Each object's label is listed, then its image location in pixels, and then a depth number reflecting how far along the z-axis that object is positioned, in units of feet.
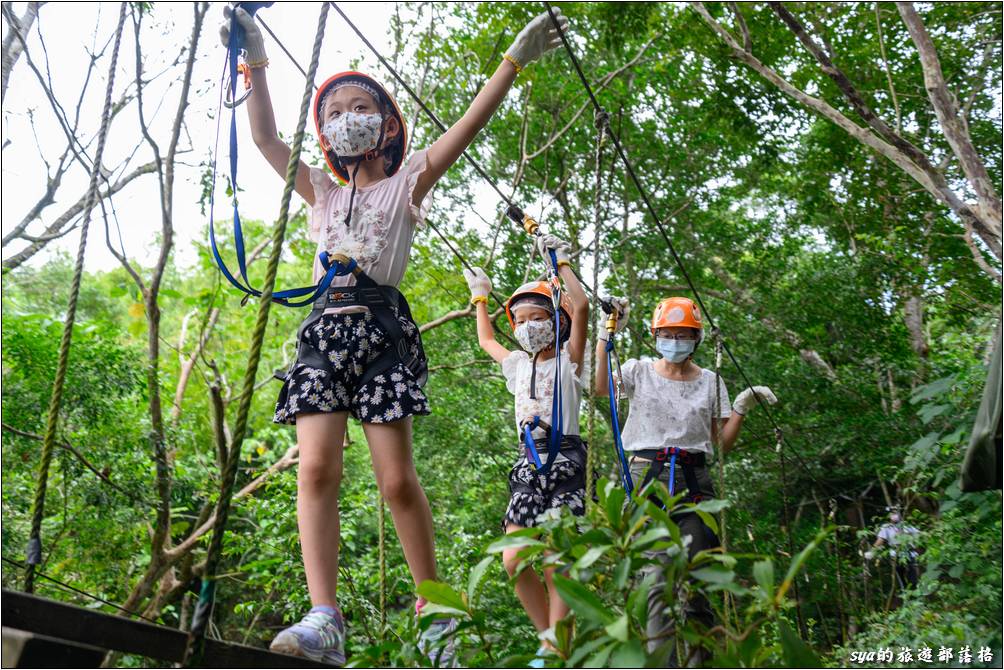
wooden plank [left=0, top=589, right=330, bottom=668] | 5.15
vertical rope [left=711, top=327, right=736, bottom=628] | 11.73
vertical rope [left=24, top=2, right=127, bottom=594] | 5.71
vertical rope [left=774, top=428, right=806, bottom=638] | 18.02
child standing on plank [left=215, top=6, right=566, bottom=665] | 6.41
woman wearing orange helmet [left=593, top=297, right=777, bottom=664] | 11.24
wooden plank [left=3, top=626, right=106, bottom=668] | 4.77
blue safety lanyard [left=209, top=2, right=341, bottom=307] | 6.62
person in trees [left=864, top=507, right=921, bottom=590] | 16.24
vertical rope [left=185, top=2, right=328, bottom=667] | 4.53
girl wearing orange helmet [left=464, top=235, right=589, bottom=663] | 9.36
